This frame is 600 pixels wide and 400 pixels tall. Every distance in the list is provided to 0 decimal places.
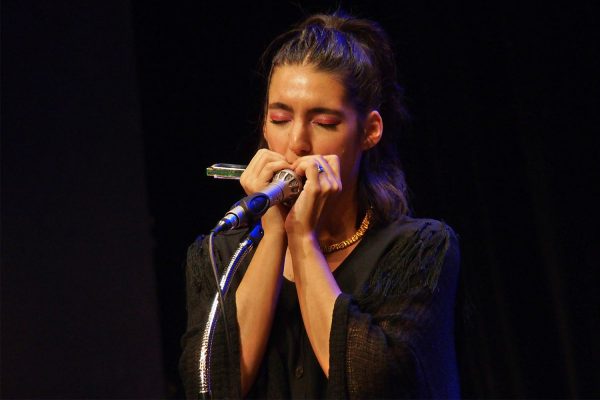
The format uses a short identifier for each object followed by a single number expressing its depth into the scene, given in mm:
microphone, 5257
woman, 5401
